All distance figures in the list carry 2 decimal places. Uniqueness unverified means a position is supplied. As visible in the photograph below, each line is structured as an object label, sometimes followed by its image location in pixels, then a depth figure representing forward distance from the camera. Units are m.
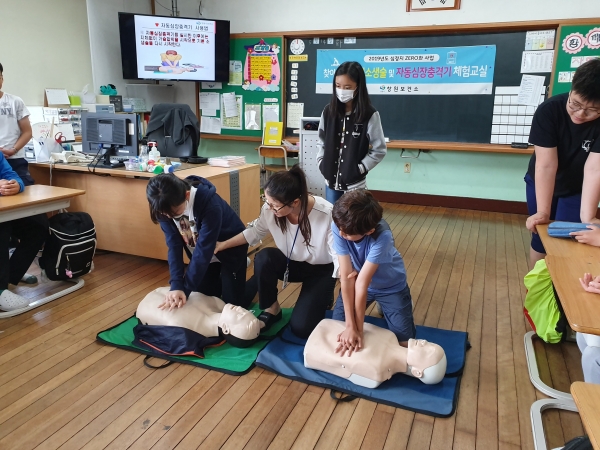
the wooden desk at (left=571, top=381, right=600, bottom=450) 0.77
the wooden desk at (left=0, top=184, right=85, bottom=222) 2.30
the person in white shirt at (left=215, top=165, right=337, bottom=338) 1.99
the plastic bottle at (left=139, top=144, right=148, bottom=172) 3.00
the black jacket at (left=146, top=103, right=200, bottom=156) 3.72
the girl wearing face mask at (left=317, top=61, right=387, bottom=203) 2.58
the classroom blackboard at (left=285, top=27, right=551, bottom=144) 4.50
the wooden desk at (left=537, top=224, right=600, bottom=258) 1.52
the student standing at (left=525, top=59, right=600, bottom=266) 1.81
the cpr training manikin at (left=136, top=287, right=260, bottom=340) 2.02
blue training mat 1.71
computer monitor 3.11
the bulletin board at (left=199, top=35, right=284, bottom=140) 5.27
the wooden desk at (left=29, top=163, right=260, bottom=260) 3.05
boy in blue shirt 1.64
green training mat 1.95
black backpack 2.68
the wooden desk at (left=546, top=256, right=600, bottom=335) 1.07
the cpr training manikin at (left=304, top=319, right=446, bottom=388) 1.75
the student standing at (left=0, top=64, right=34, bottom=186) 3.05
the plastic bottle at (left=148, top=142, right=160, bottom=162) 3.11
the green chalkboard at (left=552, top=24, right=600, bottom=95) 4.14
